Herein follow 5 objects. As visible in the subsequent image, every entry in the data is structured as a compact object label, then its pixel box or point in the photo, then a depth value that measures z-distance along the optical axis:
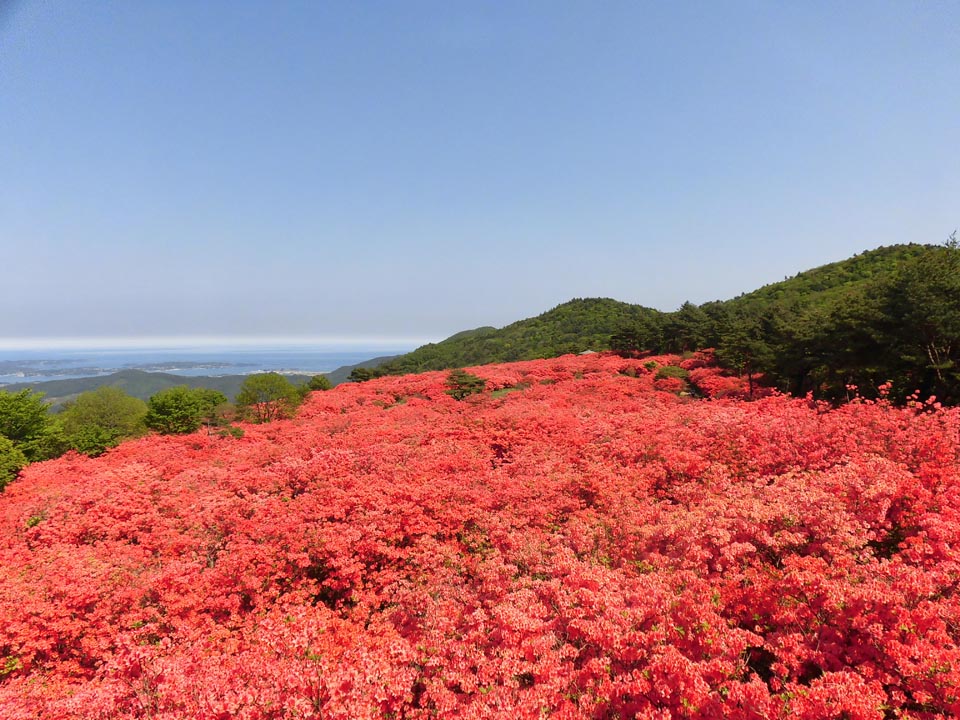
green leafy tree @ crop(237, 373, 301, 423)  31.47
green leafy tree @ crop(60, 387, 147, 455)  35.10
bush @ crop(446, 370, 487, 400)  32.05
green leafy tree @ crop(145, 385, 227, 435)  29.22
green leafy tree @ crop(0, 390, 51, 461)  23.81
